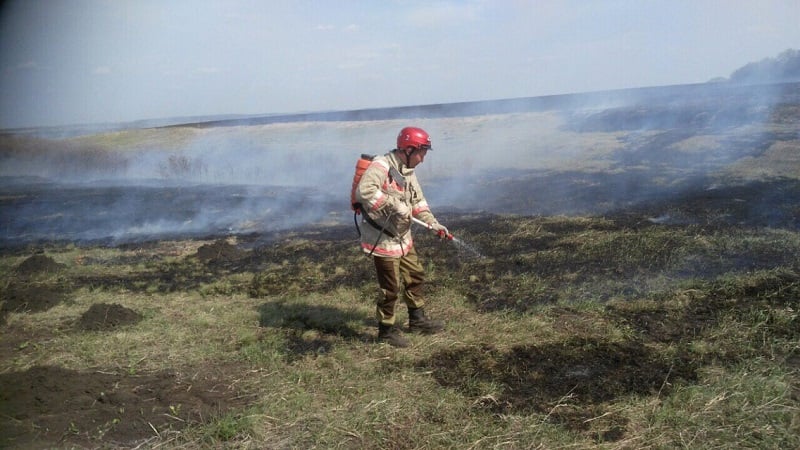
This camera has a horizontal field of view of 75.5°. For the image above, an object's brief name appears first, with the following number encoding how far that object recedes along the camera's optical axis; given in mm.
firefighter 5203
